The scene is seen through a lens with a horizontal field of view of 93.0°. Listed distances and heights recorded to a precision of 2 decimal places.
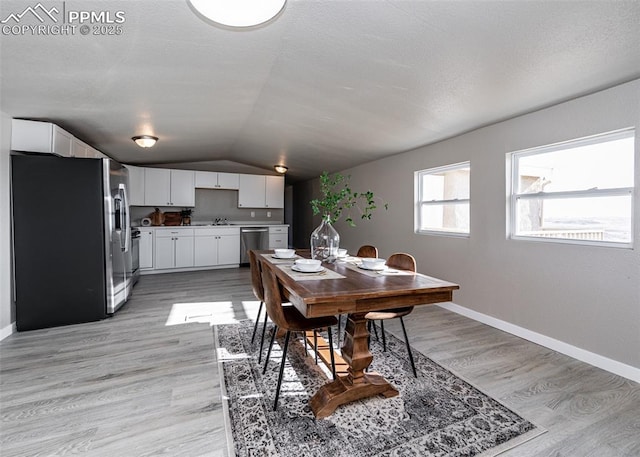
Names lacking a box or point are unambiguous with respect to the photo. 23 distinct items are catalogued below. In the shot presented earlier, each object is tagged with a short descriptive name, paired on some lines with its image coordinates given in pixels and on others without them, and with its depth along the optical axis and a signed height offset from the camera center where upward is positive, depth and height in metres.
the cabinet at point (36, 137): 2.91 +0.85
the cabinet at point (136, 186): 5.84 +0.74
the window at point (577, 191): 2.26 +0.28
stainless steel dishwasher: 6.59 -0.34
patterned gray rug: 1.50 -1.10
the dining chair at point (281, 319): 1.82 -0.62
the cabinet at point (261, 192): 6.96 +0.76
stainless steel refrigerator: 2.92 -0.16
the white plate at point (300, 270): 2.05 -0.32
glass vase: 2.56 -0.15
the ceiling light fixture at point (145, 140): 3.95 +1.10
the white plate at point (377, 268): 2.20 -0.32
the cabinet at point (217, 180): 6.49 +0.96
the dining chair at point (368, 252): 3.00 -0.28
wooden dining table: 1.55 -0.42
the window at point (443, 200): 3.63 +0.31
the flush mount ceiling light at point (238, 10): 1.36 +0.99
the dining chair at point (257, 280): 2.45 -0.47
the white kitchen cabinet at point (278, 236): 6.94 -0.29
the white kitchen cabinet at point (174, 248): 5.84 -0.48
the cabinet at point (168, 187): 6.05 +0.75
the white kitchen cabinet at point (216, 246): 6.20 -0.47
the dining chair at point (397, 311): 2.11 -0.62
